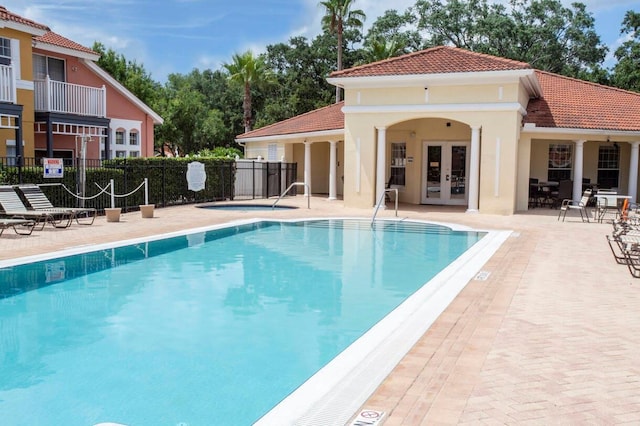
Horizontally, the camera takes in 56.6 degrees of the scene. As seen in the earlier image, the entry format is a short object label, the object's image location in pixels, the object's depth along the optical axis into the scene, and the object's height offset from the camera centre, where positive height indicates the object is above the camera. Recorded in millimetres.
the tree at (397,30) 50312 +12267
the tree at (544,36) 45125 +10420
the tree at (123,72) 42438 +6952
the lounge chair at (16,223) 13916 -1378
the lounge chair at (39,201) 15912 -962
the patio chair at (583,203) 18797 -1001
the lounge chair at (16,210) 14906 -1128
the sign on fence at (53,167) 16972 -33
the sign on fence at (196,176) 23547 -325
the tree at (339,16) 44938 +11814
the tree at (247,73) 47000 +7682
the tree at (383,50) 44688 +9151
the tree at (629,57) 39125 +7958
